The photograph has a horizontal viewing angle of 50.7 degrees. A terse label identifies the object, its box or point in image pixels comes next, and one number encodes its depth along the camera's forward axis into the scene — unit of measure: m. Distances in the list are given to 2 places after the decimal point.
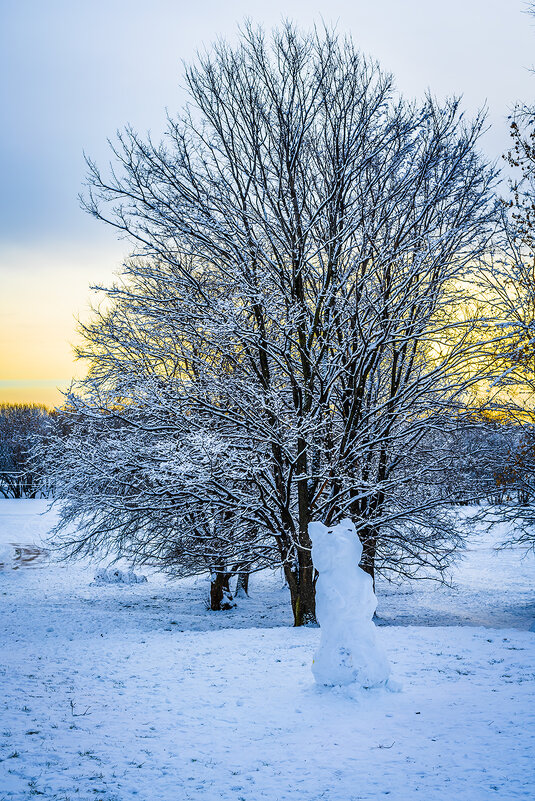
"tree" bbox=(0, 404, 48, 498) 61.79
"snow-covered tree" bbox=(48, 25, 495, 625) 9.94
